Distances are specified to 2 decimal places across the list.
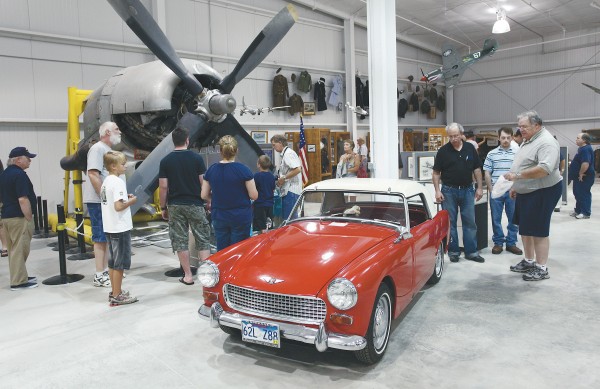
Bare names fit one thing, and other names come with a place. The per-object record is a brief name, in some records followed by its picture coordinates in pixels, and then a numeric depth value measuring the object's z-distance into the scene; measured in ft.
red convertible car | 9.93
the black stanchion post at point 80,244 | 23.10
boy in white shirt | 14.69
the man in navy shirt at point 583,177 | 30.50
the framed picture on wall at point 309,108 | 55.98
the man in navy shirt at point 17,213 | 17.34
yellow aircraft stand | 25.52
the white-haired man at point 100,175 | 17.88
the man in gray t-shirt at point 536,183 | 15.80
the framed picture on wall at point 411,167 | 26.53
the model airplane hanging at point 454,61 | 43.39
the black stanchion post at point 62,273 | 18.69
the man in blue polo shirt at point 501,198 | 21.53
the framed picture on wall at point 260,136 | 51.47
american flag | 36.06
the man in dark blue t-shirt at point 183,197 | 16.71
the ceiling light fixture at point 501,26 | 41.52
